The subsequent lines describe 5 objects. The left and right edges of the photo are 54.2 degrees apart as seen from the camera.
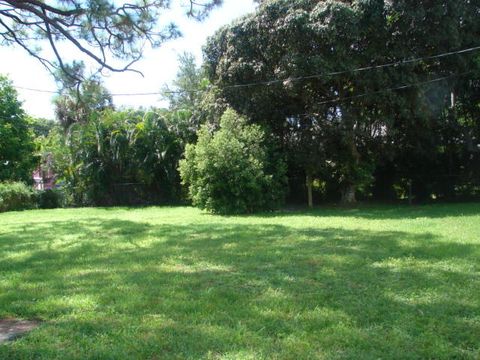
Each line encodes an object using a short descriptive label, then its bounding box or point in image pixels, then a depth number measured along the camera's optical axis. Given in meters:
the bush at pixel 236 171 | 15.95
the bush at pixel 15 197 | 22.58
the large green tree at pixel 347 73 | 14.91
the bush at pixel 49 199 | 23.77
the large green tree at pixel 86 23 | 9.14
